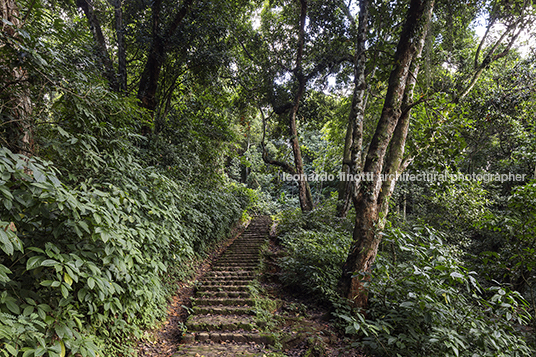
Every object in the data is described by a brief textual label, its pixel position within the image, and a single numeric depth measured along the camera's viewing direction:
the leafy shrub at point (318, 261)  4.43
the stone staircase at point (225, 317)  3.22
